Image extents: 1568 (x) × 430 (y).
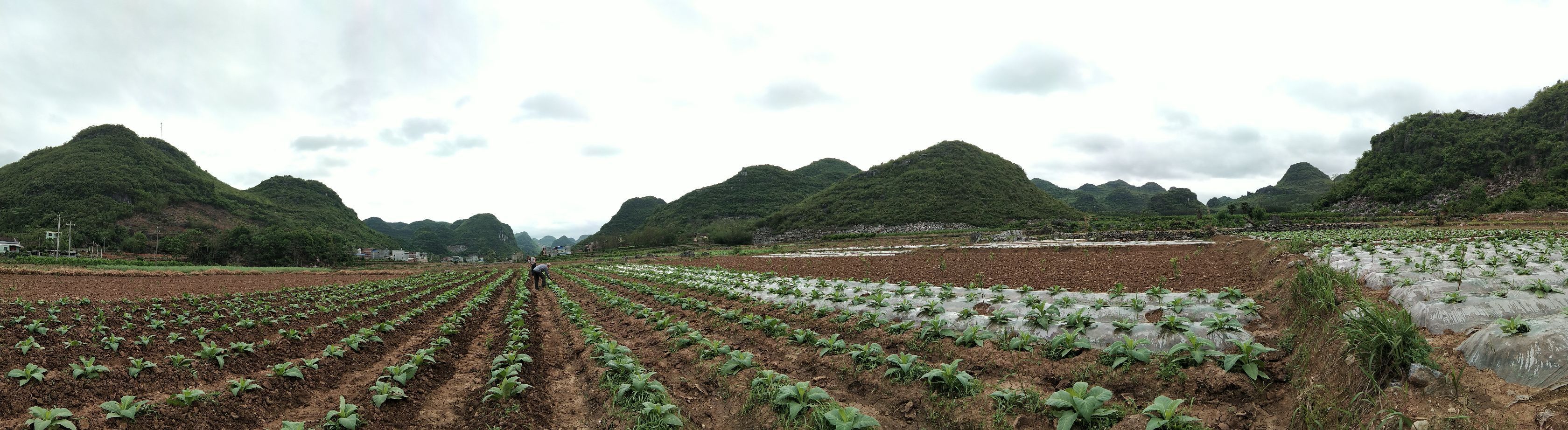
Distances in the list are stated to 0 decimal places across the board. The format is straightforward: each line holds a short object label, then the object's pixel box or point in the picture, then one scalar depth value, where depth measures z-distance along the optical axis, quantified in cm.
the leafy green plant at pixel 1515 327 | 334
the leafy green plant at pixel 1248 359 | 446
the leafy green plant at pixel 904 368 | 543
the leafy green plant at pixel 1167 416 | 357
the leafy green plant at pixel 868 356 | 600
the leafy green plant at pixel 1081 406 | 383
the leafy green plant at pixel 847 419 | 386
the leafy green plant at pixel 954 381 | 490
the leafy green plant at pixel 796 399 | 448
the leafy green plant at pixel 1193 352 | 482
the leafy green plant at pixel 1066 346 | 559
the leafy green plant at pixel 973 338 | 640
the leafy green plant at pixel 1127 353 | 502
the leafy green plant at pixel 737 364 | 617
